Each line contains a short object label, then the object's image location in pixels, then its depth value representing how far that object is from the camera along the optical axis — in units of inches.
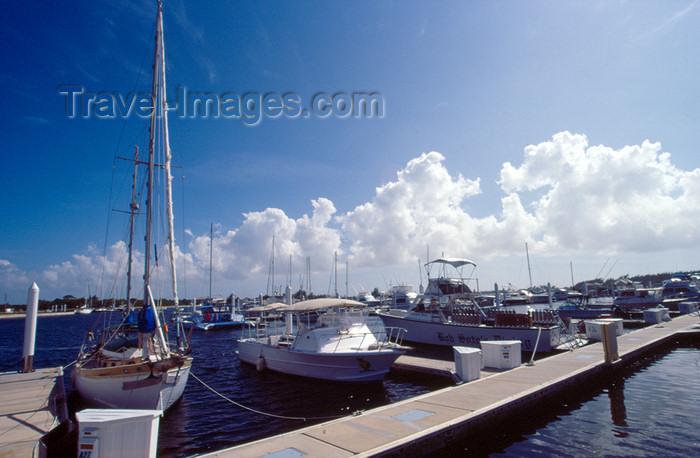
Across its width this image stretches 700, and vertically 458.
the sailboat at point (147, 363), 450.9
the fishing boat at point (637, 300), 1910.7
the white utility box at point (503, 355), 579.5
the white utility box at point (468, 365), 491.8
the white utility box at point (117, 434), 197.5
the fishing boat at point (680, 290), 2181.3
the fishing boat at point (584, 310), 1858.4
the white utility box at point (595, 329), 885.2
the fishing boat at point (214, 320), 2075.5
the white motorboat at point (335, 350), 619.8
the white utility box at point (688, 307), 1424.7
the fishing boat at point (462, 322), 834.2
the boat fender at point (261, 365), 799.7
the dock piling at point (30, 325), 552.1
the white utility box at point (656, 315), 1178.0
